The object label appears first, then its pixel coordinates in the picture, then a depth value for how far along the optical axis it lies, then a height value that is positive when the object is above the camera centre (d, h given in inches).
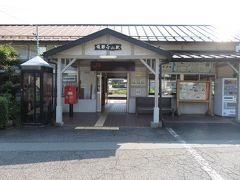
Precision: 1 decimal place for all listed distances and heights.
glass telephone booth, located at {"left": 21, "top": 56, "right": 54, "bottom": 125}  447.5 -8.3
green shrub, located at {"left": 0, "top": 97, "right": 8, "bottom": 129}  408.2 -36.7
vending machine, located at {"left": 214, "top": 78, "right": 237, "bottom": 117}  573.9 -18.4
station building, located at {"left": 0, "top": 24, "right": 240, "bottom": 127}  596.7 +22.8
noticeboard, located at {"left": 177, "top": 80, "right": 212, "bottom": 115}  600.7 -11.0
